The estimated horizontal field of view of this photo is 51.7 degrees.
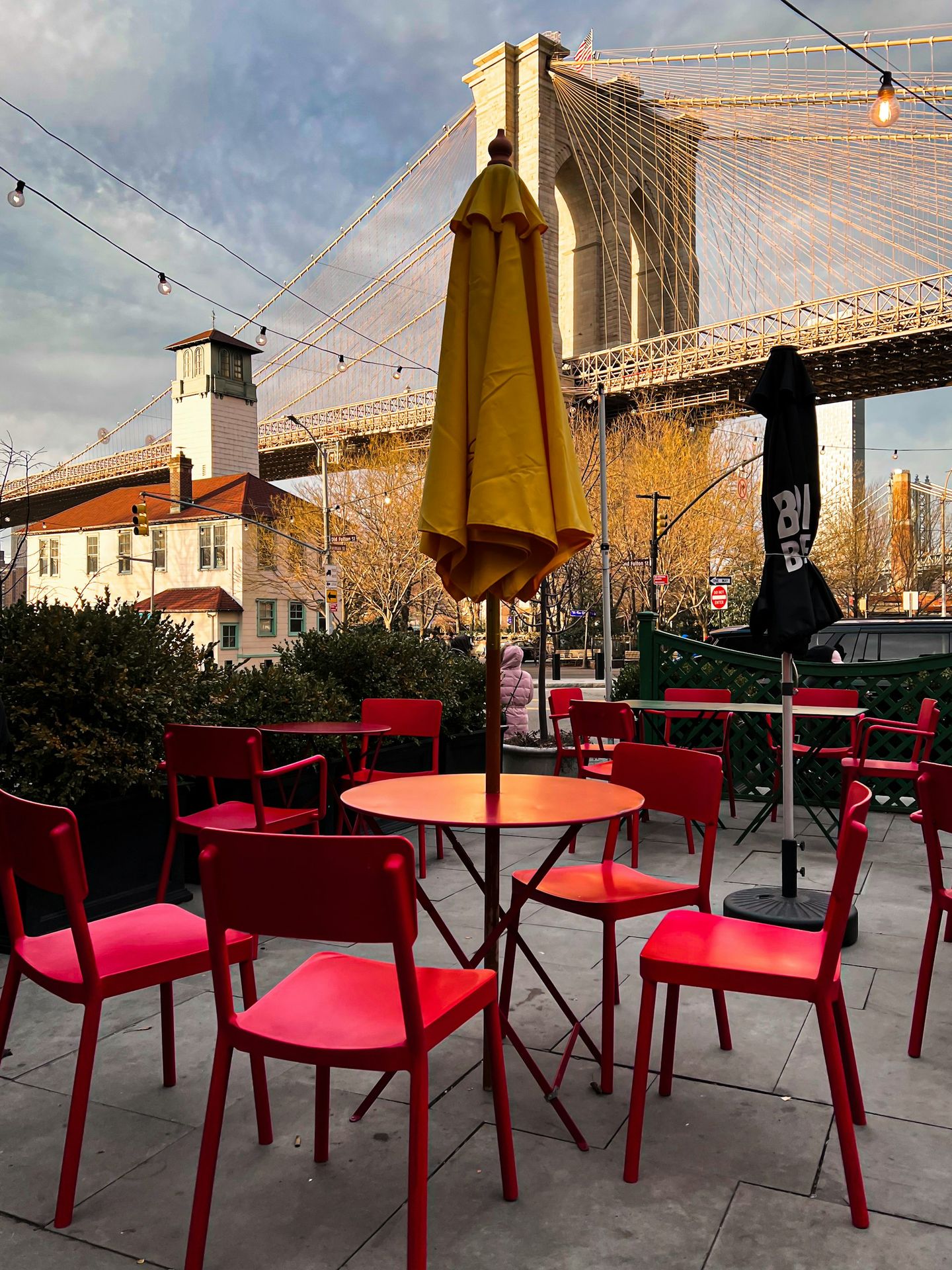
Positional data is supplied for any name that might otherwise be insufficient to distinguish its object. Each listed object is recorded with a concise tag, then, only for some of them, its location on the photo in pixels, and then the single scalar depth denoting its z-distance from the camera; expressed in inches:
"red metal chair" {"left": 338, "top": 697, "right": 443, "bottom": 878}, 240.5
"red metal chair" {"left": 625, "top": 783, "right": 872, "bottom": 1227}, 92.2
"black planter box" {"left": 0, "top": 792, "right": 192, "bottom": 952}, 183.9
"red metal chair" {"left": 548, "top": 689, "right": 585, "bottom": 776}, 287.3
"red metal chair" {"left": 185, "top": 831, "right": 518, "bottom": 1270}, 76.0
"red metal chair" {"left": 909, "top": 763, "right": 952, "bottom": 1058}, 119.8
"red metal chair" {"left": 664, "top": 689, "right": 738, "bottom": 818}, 297.0
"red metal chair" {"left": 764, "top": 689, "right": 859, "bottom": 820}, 276.2
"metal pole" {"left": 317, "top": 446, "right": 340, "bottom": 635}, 1129.3
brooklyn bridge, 1487.5
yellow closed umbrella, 108.2
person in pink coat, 404.8
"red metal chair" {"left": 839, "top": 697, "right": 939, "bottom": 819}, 244.8
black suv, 396.5
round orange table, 103.9
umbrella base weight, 176.4
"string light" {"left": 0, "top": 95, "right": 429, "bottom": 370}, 387.7
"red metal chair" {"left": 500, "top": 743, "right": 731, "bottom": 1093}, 121.3
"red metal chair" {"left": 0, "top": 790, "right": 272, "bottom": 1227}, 91.0
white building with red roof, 1596.9
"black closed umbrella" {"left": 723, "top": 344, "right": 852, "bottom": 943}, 181.5
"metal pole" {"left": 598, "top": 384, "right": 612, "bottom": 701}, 466.6
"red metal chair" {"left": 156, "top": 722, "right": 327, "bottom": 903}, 162.7
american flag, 1877.5
